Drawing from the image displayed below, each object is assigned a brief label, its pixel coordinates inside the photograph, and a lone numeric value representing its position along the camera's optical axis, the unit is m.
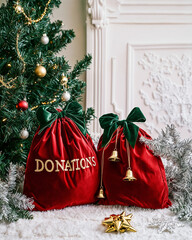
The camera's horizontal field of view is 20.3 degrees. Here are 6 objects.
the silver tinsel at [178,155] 2.12
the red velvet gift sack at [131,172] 2.11
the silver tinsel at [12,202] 1.99
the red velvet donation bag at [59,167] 2.07
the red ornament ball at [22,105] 2.44
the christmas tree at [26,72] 2.51
